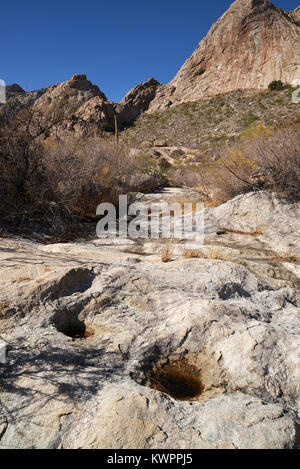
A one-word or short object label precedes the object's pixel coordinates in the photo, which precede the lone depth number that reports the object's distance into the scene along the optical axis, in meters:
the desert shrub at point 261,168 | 7.00
